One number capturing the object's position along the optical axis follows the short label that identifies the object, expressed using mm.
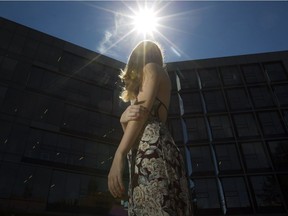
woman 1458
